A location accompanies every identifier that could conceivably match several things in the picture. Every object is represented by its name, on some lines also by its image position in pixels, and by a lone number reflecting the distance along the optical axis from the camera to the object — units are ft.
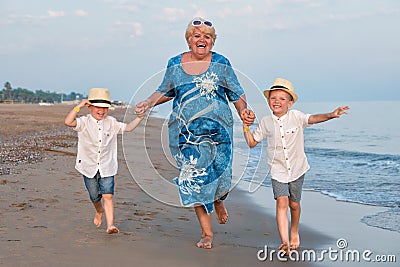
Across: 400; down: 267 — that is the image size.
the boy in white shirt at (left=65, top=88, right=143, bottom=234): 17.29
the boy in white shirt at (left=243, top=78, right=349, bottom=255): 16.42
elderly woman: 16.29
